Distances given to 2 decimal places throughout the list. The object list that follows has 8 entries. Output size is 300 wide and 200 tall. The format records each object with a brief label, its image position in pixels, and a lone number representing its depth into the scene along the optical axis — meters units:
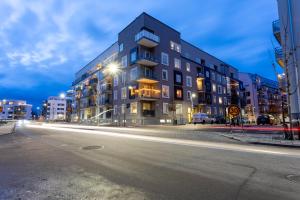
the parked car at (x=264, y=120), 33.76
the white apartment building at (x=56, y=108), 138.88
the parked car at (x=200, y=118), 35.56
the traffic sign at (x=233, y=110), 16.01
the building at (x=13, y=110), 150.80
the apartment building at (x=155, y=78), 35.06
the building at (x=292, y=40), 14.91
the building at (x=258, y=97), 71.81
